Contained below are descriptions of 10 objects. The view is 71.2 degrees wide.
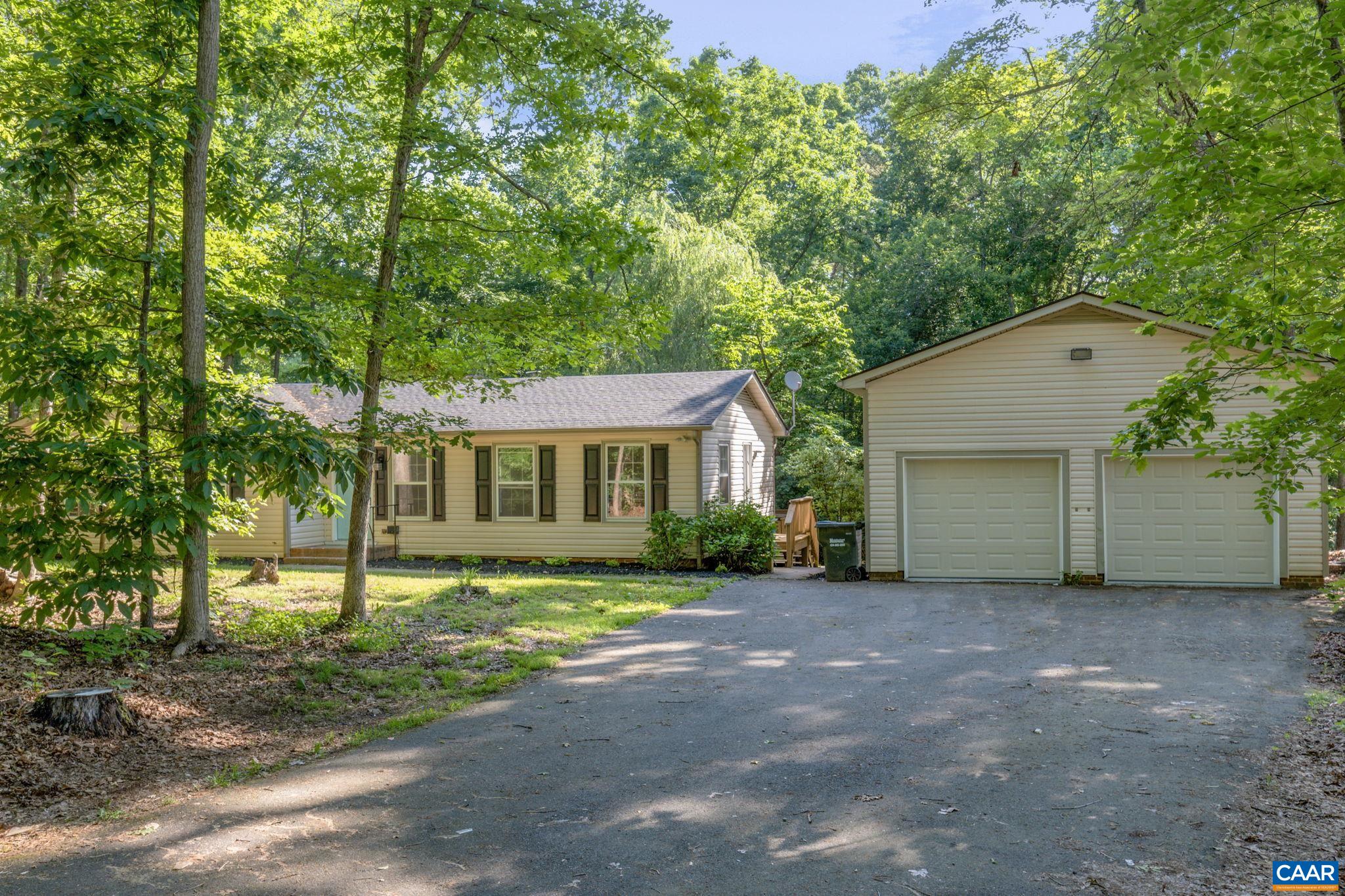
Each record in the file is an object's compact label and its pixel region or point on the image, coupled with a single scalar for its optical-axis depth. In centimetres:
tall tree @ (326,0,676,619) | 950
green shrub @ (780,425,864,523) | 2028
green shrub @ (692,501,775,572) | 1655
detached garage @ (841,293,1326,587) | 1394
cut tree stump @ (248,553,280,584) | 1411
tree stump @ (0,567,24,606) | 966
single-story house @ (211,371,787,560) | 1761
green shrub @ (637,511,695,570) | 1689
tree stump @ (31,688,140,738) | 588
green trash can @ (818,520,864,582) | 1545
